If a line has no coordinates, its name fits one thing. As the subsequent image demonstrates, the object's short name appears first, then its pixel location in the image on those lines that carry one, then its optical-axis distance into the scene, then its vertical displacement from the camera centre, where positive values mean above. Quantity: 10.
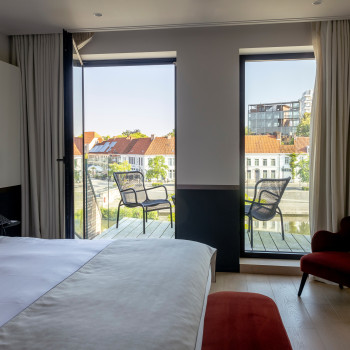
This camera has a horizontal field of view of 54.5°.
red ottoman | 1.37 -0.75
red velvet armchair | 2.53 -0.80
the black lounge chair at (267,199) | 3.47 -0.43
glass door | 3.30 +0.08
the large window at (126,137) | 3.67 +0.23
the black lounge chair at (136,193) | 4.02 -0.42
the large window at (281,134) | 3.40 +0.23
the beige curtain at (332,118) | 3.03 +0.34
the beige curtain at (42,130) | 3.37 +0.28
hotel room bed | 1.06 -0.55
